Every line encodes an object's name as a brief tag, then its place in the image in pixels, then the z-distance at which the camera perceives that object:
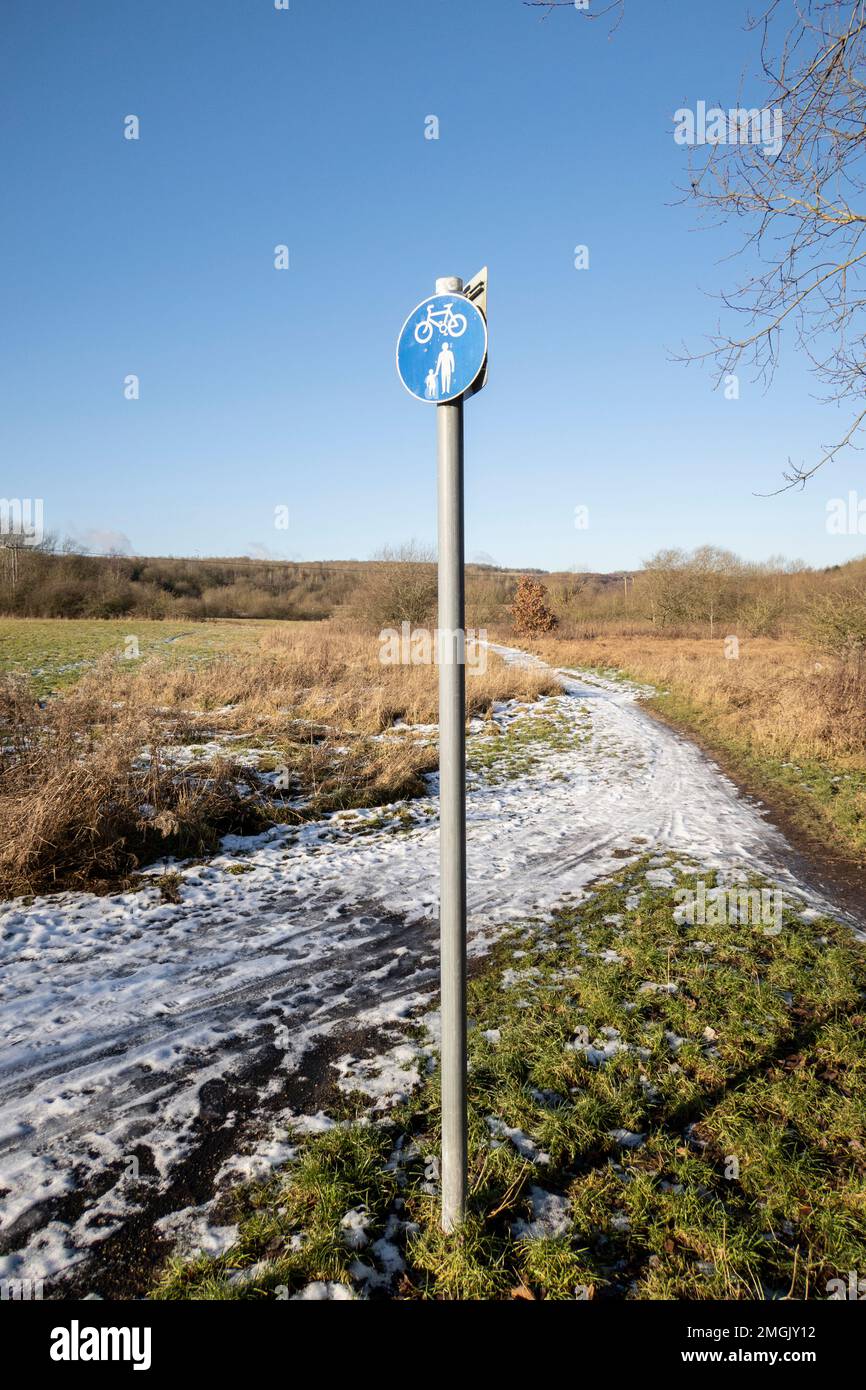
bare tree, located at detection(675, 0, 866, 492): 3.98
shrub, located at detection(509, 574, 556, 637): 47.06
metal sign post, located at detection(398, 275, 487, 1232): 2.18
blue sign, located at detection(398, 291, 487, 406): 2.16
